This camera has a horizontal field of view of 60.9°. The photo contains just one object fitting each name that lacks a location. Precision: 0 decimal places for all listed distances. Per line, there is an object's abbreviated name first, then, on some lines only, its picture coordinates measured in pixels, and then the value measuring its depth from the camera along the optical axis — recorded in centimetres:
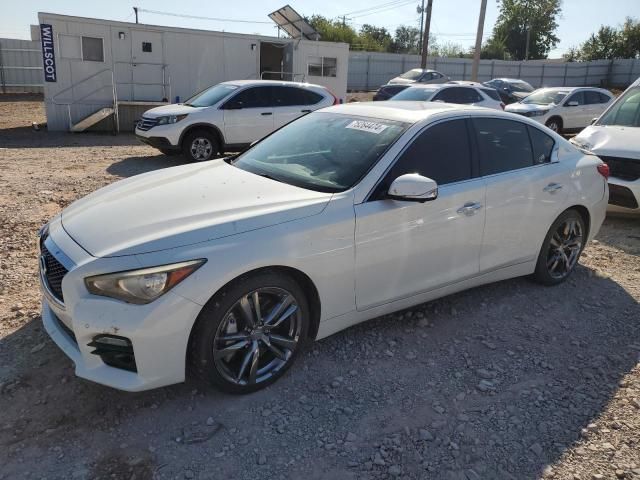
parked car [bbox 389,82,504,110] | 1355
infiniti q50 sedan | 271
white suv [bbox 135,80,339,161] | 1059
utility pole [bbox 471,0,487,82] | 2283
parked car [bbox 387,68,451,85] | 2410
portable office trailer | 1517
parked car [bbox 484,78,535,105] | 2419
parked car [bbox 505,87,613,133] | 1528
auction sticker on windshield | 381
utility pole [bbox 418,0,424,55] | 6672
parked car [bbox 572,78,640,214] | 655
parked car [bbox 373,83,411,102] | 2120
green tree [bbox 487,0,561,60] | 7244
